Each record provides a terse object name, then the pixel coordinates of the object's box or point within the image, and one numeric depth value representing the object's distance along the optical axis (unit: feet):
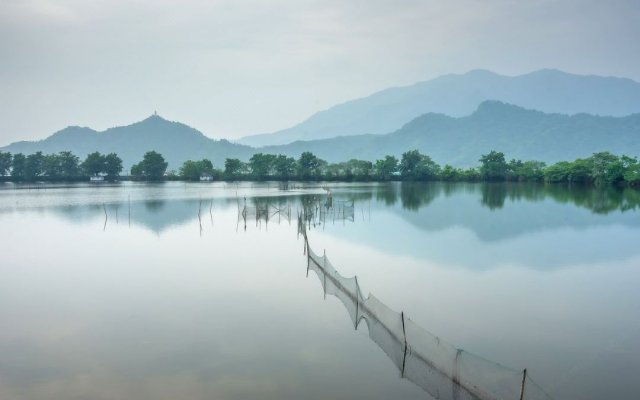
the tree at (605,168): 215.10
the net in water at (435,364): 23.97
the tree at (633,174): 205.93
